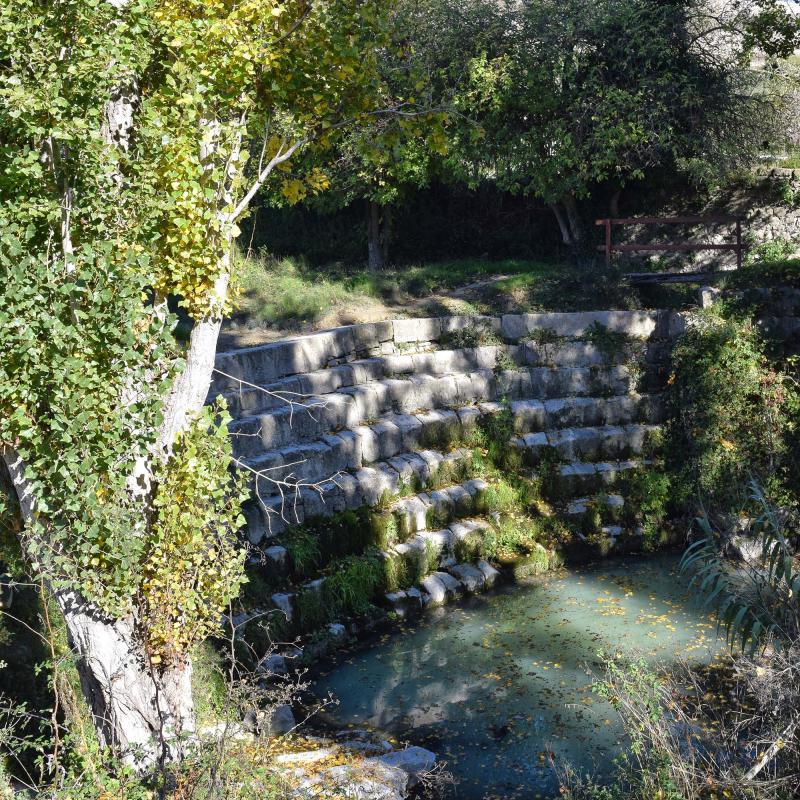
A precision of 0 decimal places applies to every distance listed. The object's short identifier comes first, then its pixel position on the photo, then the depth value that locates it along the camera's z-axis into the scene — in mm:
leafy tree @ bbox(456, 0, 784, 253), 14609
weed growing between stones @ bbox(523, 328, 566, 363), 12430
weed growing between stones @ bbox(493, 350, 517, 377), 12172
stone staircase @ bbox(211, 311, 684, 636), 9609
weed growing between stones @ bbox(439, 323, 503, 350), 12281
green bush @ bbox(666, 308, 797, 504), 11375
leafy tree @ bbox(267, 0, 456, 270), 14914
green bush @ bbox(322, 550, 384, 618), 8945
